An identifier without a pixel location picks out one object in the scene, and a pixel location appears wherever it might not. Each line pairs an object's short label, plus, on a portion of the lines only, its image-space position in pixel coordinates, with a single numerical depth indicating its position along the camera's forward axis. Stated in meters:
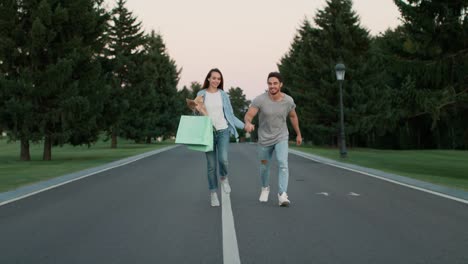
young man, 7.08
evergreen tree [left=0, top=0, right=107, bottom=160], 19.09
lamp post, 21.19
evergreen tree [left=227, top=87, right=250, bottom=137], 158.70
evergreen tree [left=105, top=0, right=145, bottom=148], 45.31
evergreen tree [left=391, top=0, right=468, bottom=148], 16.66
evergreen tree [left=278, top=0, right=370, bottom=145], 37.16
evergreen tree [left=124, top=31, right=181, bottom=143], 46.38
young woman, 7.09
